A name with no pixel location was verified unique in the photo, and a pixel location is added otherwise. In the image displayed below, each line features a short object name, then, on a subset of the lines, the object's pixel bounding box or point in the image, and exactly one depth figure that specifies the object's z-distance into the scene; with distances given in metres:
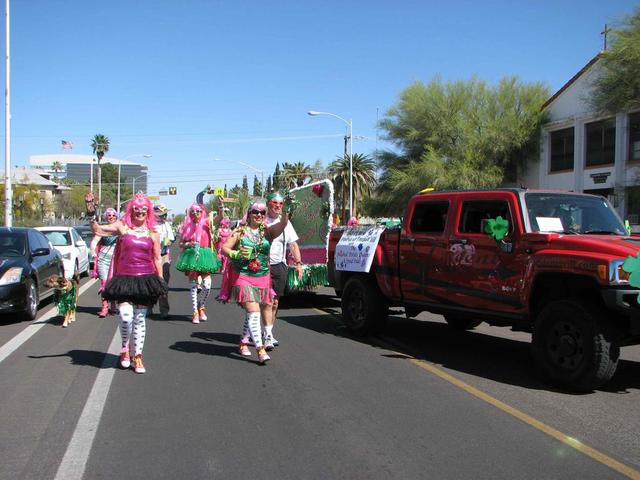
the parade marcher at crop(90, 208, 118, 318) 10.58
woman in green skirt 9.90
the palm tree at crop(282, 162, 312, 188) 78.19
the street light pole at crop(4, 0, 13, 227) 25.78
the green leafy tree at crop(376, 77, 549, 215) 34.19
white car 15.52
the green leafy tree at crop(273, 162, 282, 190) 75.89
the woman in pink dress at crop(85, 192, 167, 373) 6.27
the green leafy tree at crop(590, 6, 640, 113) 22.09
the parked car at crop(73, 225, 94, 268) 23.15
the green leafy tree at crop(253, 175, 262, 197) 87.39
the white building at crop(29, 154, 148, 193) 174.88
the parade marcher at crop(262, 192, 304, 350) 7.55
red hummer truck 5.53
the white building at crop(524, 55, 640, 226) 27.58
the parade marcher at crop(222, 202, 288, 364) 6.74
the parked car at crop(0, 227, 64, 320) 9.40
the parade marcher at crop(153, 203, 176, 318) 10.26
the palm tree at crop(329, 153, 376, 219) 54.36
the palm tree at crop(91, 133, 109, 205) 70.50
